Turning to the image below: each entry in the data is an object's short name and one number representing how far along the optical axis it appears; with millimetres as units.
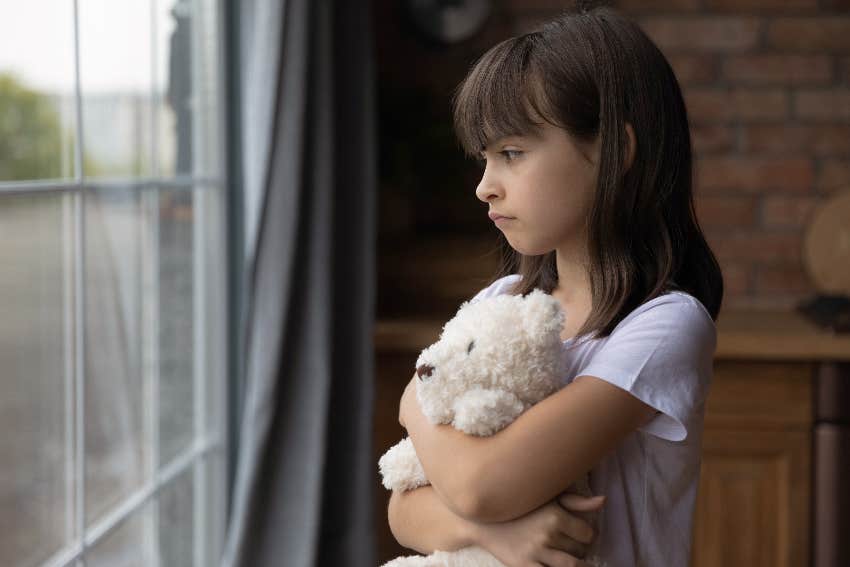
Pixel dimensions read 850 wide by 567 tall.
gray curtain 2458
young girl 1646
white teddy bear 1643
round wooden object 3164
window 1943
